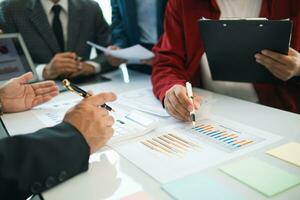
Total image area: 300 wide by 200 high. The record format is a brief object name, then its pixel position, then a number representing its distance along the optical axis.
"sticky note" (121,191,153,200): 0.63
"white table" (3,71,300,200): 0.65
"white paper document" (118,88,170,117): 1.14
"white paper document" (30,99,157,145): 0.95
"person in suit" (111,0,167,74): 1.71
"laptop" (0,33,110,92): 1.50
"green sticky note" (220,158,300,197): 0.64
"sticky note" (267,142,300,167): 0.74
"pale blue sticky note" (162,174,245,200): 0.62
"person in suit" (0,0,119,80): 1.79
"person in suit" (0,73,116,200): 0.66
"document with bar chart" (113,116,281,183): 0.74
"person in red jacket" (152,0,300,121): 1.17
